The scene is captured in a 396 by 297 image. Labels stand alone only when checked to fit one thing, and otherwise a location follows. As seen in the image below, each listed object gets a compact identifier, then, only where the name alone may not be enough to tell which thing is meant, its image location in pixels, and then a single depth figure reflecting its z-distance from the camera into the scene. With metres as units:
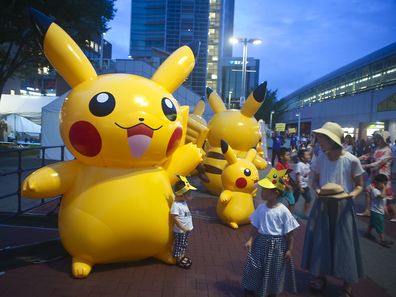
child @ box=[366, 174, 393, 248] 5.89
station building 24.72
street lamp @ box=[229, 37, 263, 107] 18.38
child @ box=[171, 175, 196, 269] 4.22
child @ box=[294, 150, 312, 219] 6.80
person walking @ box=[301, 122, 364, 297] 3.71
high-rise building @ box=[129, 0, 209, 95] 69.88
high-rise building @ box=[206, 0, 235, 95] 81.69
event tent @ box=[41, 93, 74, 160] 13.83
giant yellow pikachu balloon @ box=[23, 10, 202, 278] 3.83
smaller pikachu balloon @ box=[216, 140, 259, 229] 6.39
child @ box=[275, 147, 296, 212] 6.19
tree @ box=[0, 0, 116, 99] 10.22
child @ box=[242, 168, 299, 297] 3.44
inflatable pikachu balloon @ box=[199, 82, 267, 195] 8.48
